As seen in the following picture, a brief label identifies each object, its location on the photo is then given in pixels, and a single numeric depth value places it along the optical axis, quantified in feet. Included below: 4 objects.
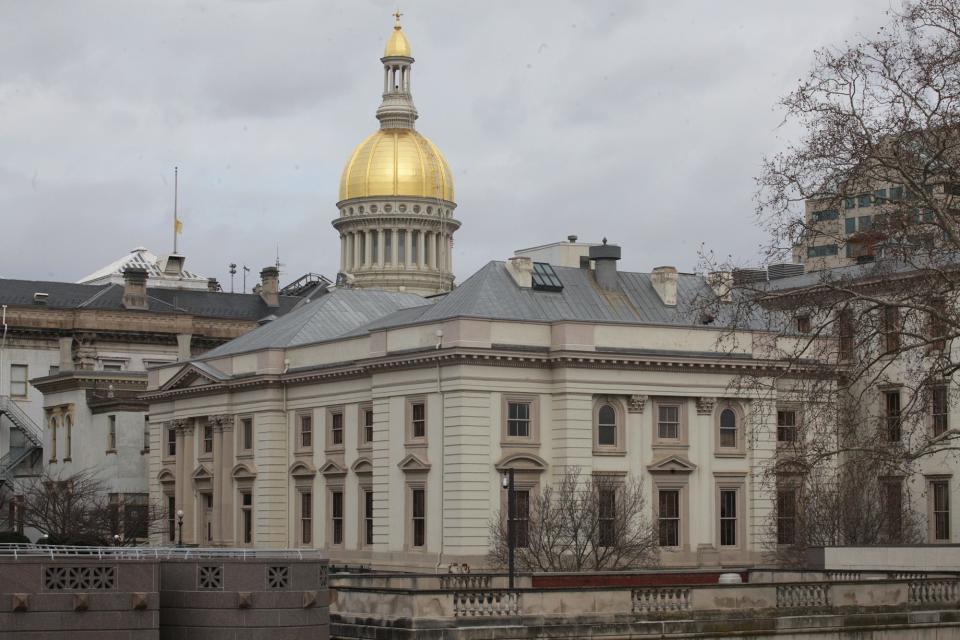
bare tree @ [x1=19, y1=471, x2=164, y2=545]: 307.58
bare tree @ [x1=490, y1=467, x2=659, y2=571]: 246.06
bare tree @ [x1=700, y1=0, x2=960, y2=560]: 158.81
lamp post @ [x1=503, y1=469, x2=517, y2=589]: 189.31
